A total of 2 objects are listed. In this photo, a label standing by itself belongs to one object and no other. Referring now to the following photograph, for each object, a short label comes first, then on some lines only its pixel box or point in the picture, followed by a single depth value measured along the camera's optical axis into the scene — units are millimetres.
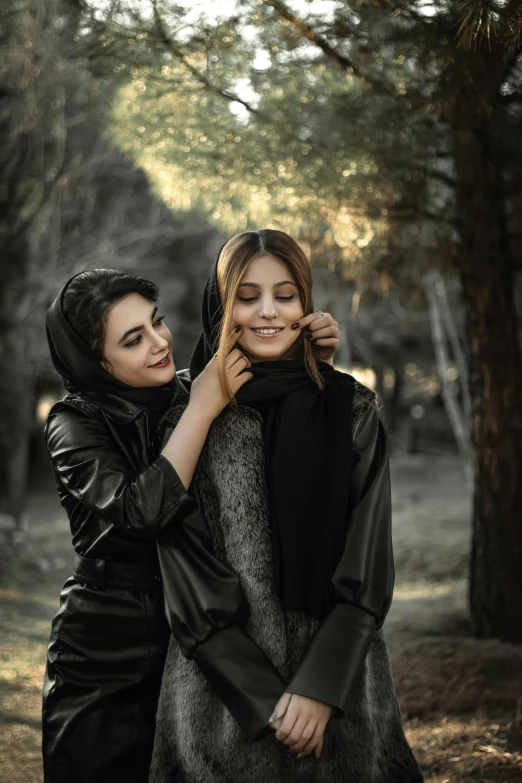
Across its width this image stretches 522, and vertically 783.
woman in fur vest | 1712
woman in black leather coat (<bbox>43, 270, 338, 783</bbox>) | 2023
